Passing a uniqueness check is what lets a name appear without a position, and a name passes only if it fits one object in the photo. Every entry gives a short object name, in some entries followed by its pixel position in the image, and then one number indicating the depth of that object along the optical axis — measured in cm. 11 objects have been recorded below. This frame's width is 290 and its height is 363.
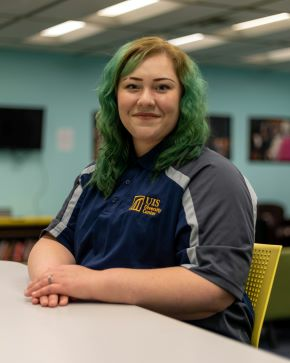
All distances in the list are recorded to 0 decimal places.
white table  100
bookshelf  581
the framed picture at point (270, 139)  786
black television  657
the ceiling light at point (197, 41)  582
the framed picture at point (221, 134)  760
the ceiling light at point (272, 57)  654
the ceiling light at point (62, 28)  537
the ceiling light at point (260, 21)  495
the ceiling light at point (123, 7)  461
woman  141
